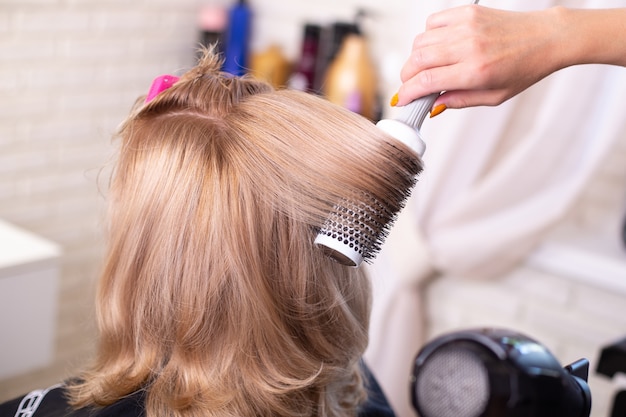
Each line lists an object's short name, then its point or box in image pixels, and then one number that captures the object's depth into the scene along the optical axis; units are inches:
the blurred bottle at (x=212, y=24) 82.6
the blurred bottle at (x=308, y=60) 80.3
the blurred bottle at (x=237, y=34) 84.3
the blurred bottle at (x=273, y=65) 83.0
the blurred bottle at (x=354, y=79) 76.2
